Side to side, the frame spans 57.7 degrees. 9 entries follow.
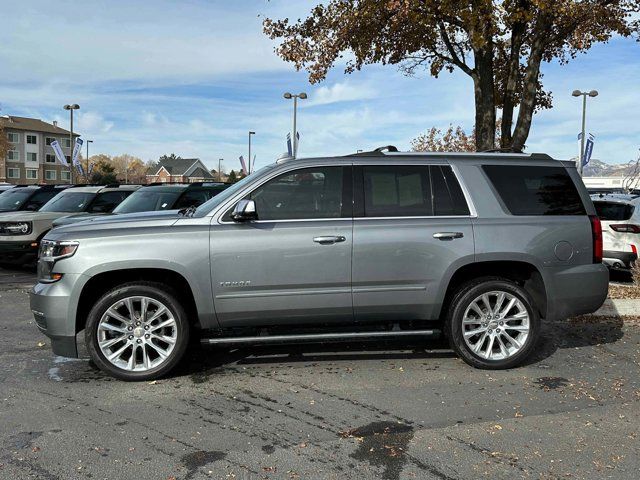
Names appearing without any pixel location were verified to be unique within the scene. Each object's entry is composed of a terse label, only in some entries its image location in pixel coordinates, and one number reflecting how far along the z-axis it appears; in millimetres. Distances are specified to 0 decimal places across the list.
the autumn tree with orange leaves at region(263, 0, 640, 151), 9078
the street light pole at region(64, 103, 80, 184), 42406
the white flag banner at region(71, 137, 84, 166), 34312
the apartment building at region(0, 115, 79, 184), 87125
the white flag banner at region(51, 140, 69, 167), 34016
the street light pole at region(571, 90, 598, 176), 35719
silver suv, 4914
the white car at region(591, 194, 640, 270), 9742
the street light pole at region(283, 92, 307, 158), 28656
